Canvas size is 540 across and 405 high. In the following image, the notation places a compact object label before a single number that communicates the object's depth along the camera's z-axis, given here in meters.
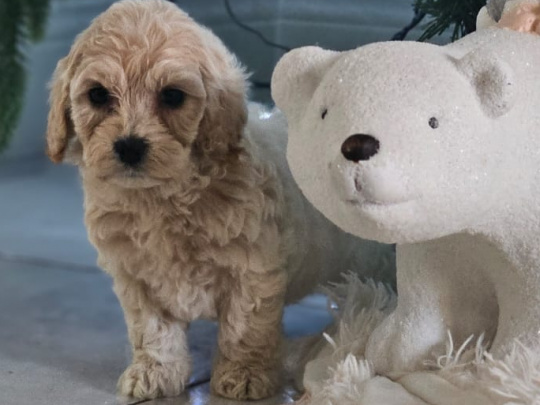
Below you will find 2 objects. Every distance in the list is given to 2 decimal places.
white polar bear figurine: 0.78
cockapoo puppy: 1.12
